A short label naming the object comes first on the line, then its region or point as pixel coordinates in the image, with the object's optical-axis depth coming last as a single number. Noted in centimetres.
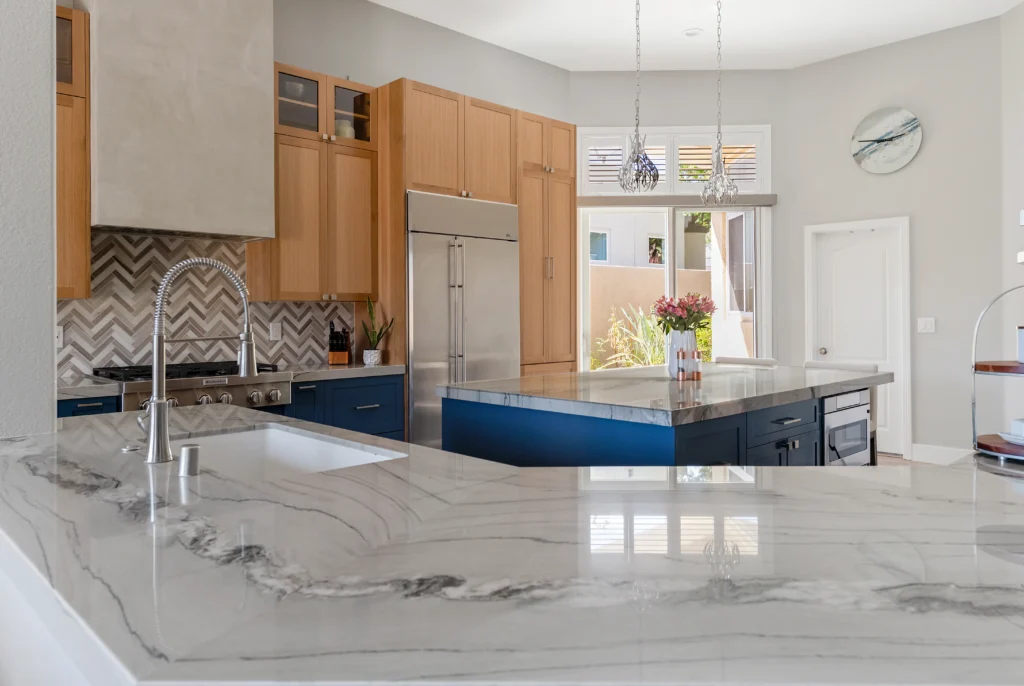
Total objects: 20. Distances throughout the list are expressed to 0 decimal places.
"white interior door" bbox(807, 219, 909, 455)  577
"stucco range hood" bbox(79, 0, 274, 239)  322
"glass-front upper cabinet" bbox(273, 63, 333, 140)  402
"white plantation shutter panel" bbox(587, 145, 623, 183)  619
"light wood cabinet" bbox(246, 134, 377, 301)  402
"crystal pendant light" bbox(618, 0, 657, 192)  362
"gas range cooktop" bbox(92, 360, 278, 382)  339
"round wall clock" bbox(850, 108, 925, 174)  562
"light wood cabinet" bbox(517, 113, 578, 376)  511
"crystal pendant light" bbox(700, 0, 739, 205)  386
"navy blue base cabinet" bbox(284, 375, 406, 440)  378
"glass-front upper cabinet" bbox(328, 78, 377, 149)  428
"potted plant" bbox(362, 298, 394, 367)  424
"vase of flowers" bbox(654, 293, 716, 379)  324
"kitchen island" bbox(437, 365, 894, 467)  232
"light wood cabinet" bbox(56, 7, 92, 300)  316
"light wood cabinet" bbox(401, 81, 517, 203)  436
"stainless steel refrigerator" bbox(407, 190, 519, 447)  429
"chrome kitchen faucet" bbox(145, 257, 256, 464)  144
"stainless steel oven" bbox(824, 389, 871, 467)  318
